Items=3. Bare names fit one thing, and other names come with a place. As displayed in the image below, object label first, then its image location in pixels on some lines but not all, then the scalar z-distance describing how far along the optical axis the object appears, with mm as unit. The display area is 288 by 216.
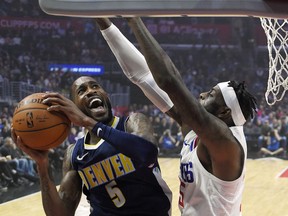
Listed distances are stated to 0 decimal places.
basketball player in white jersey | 2191
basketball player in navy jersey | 2723
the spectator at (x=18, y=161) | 9069
